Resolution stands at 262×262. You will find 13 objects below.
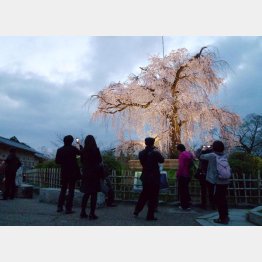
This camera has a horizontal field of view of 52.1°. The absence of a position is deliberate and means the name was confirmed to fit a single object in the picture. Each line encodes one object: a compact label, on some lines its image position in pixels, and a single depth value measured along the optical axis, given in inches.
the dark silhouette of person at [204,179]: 225.3
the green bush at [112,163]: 318.4
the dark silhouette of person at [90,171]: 187.3
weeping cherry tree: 461.0
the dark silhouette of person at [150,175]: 187.2
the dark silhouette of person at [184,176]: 236.2
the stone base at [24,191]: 335.1
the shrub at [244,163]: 287.5
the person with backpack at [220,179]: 176.3
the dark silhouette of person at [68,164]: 201.8
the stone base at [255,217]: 175.7
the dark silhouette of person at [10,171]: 290.1
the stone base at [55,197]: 253.6
